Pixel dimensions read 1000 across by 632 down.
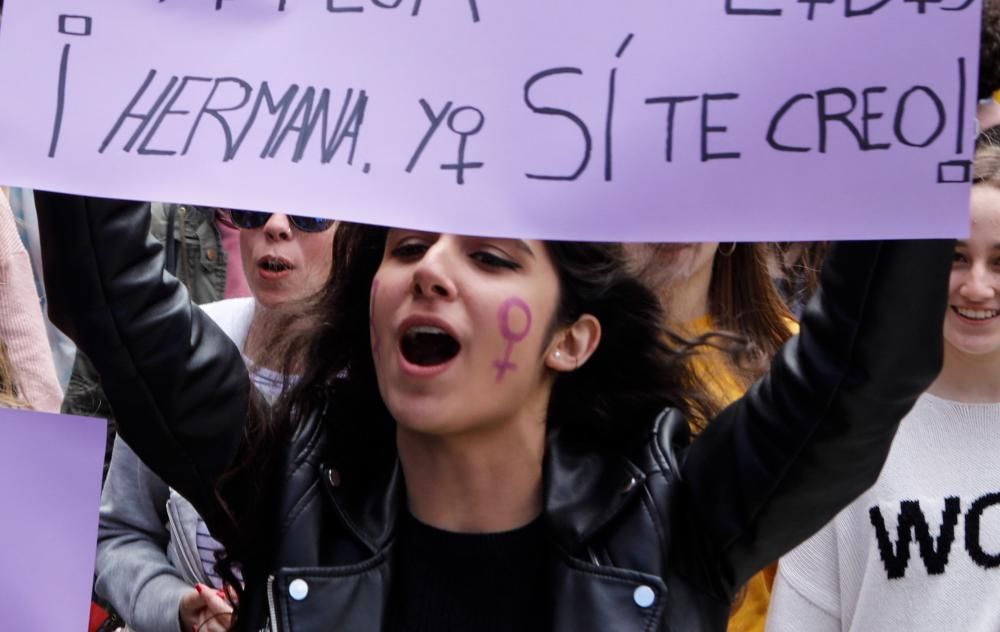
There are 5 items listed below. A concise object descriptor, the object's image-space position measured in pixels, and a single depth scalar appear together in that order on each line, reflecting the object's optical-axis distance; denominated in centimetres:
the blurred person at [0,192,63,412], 378
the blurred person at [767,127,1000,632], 299
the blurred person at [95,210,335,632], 327
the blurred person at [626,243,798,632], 321
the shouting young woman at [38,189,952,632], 224
